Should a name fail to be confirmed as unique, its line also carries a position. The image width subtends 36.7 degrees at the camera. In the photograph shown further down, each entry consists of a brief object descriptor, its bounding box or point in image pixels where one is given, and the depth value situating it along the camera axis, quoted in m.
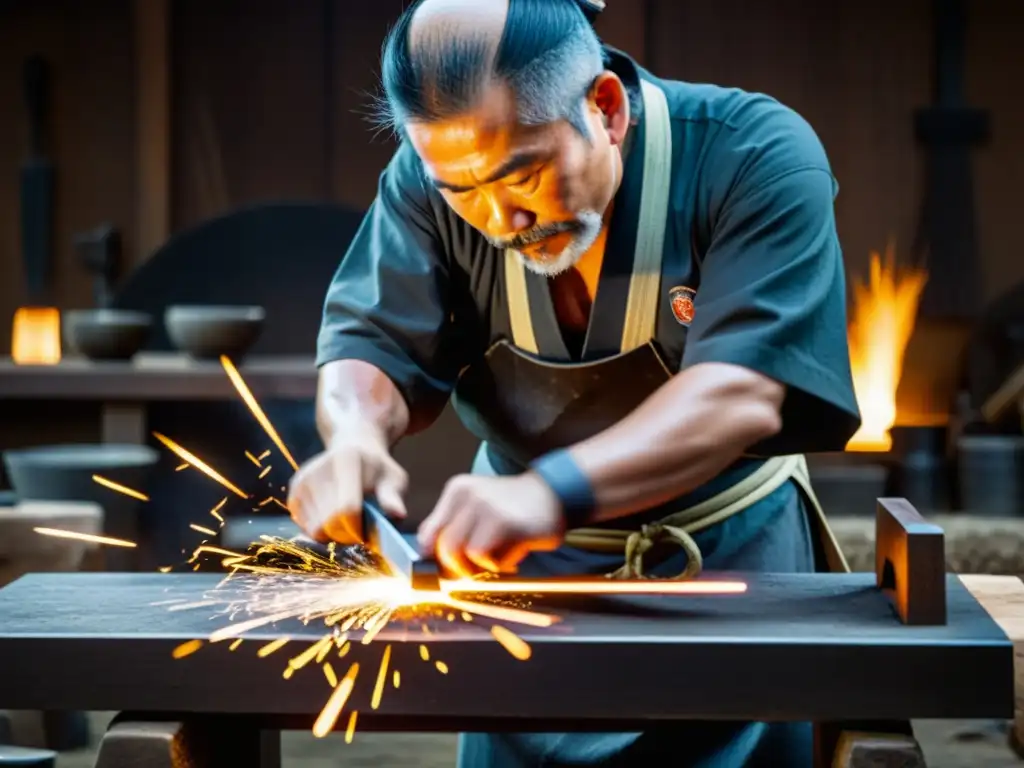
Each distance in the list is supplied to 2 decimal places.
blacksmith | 2.25
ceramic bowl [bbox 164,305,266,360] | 5.18
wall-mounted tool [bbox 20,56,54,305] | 6.07
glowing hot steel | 2.31
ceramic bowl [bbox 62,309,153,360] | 5.16
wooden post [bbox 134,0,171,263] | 6.00
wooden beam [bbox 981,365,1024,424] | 5.32
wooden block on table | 2.11
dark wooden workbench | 2.00
